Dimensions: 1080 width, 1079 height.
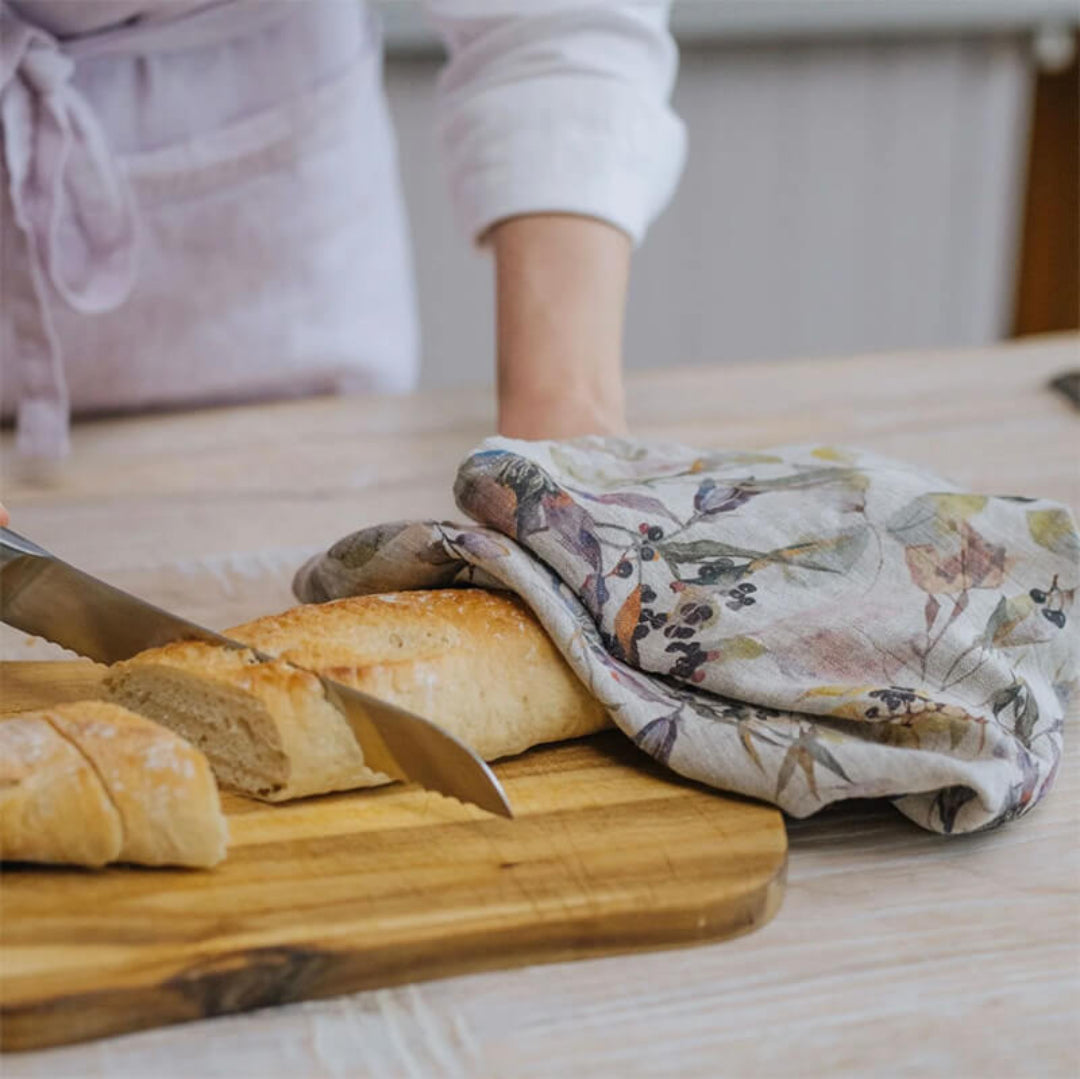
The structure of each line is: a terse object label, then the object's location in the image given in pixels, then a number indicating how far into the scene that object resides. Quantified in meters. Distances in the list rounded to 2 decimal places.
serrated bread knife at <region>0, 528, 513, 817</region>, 0.65
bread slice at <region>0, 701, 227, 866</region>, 0.60
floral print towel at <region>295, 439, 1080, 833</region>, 0.68
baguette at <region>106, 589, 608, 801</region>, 0.67
